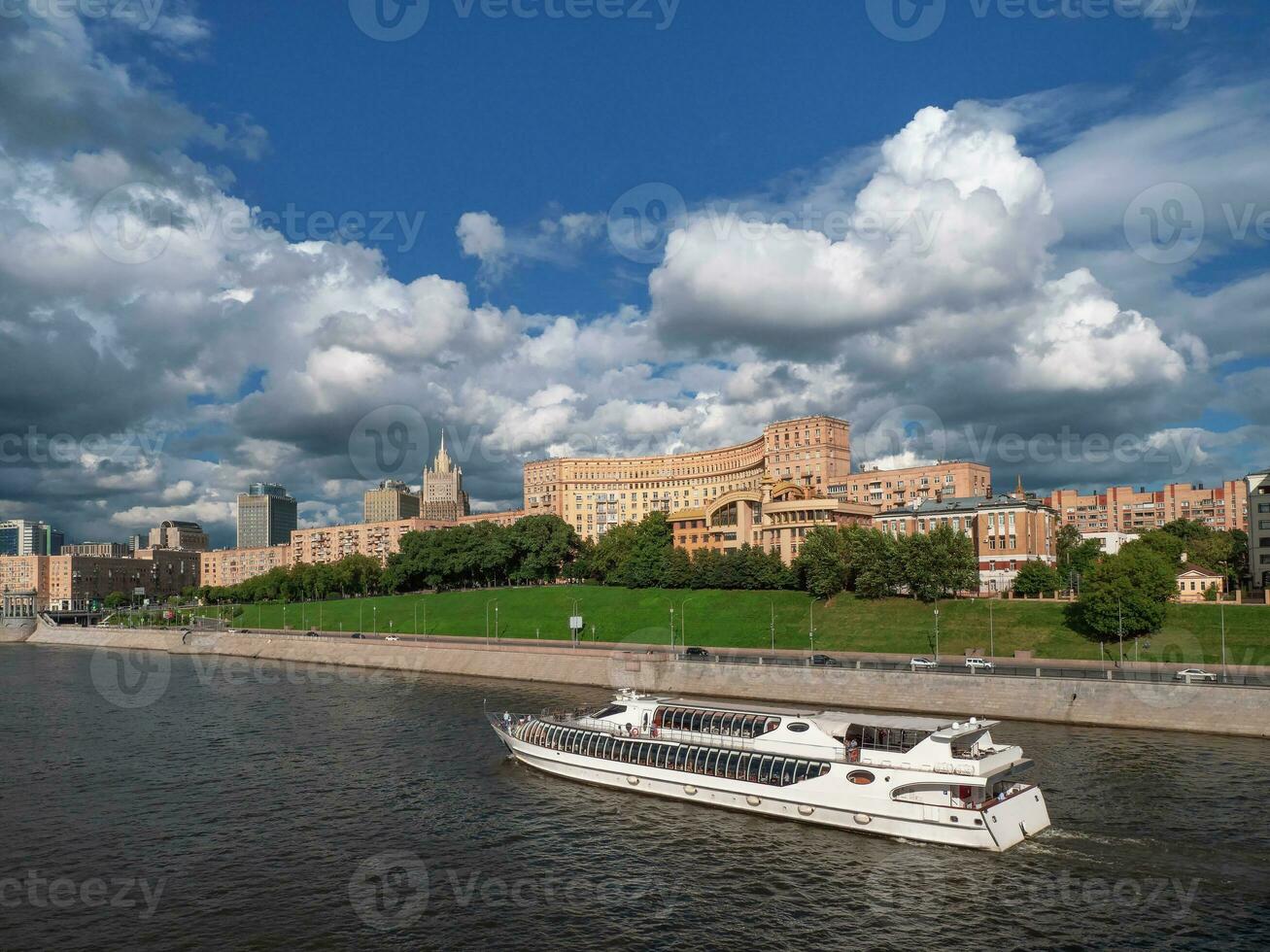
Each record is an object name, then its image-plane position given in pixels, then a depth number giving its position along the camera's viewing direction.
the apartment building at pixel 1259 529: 106.06
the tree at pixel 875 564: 103.31
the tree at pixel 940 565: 99.50
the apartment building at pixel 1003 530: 112.94
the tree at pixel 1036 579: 99.25
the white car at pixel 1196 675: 61.91
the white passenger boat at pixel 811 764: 39.56
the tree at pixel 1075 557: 105.79
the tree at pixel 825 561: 108.69
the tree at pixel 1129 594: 77.88
